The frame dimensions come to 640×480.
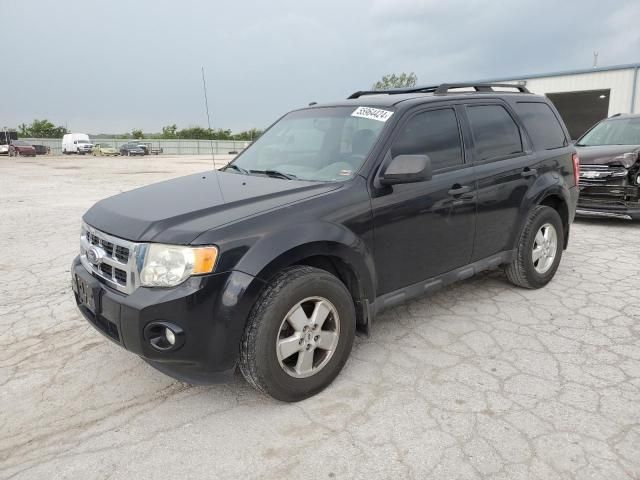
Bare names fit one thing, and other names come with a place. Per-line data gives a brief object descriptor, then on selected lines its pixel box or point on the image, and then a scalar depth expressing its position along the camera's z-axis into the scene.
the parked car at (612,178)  7.05
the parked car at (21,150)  43.12
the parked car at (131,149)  45.56
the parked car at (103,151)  46.94
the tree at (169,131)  64.00
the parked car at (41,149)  47.03
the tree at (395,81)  48.38
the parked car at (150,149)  47.00
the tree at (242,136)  57.16
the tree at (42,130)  63.69
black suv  2.43
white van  48.72
